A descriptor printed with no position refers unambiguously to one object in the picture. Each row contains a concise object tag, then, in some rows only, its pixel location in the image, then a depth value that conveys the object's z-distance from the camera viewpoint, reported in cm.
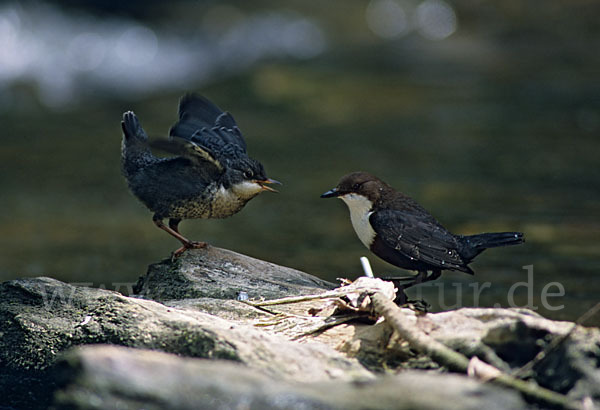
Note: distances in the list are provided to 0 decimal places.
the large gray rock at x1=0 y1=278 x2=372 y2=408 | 591
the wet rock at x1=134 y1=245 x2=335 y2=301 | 850
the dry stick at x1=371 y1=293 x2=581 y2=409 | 531
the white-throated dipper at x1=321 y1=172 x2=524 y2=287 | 911
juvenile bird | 937
